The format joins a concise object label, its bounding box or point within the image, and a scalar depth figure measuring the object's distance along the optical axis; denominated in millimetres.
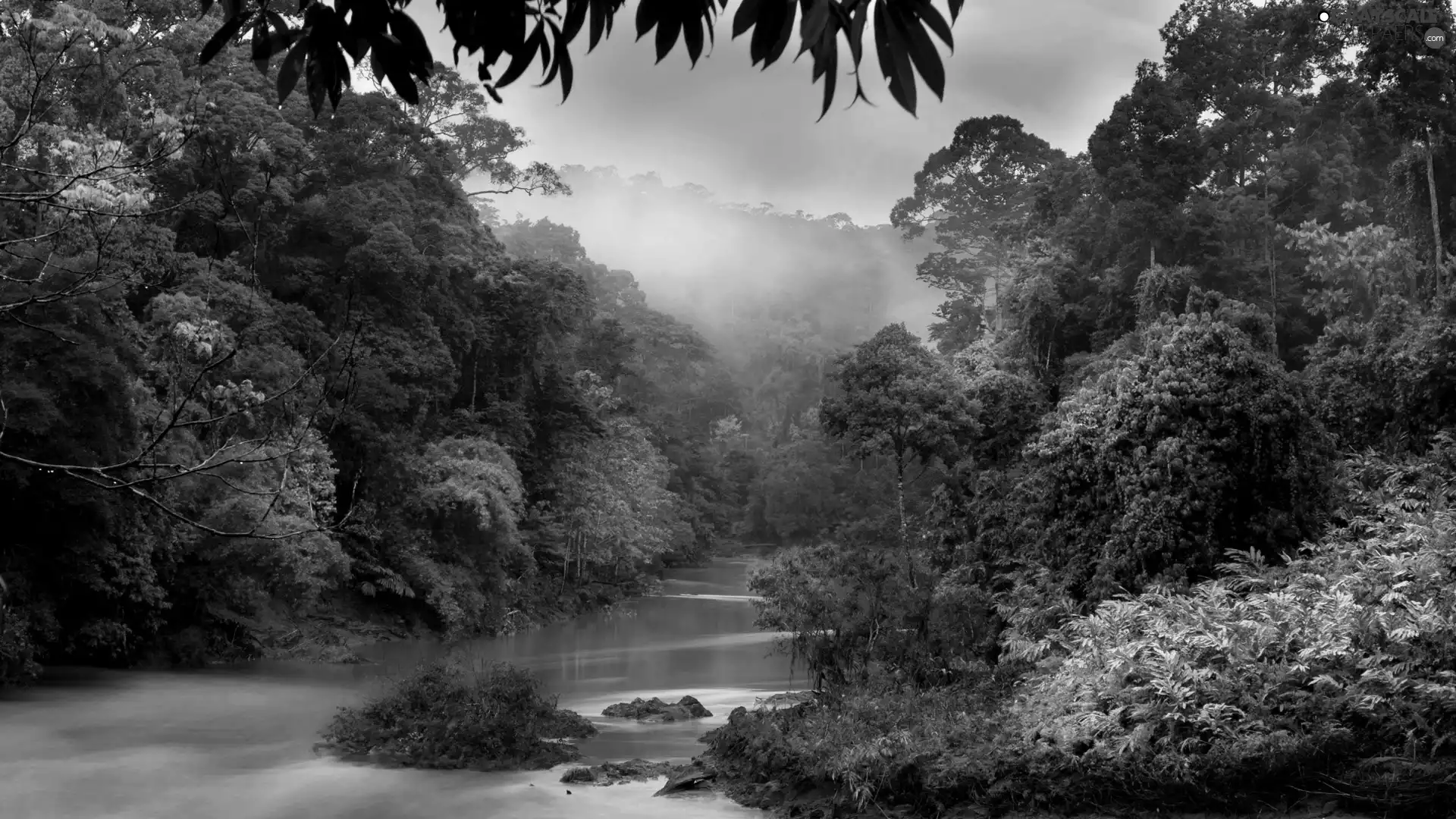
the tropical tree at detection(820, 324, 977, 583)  25000
